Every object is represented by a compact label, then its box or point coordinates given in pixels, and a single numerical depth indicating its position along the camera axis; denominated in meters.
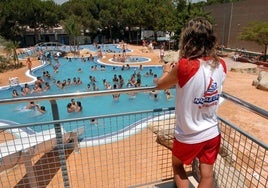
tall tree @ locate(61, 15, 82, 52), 25.91
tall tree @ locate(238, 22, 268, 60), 19.99
